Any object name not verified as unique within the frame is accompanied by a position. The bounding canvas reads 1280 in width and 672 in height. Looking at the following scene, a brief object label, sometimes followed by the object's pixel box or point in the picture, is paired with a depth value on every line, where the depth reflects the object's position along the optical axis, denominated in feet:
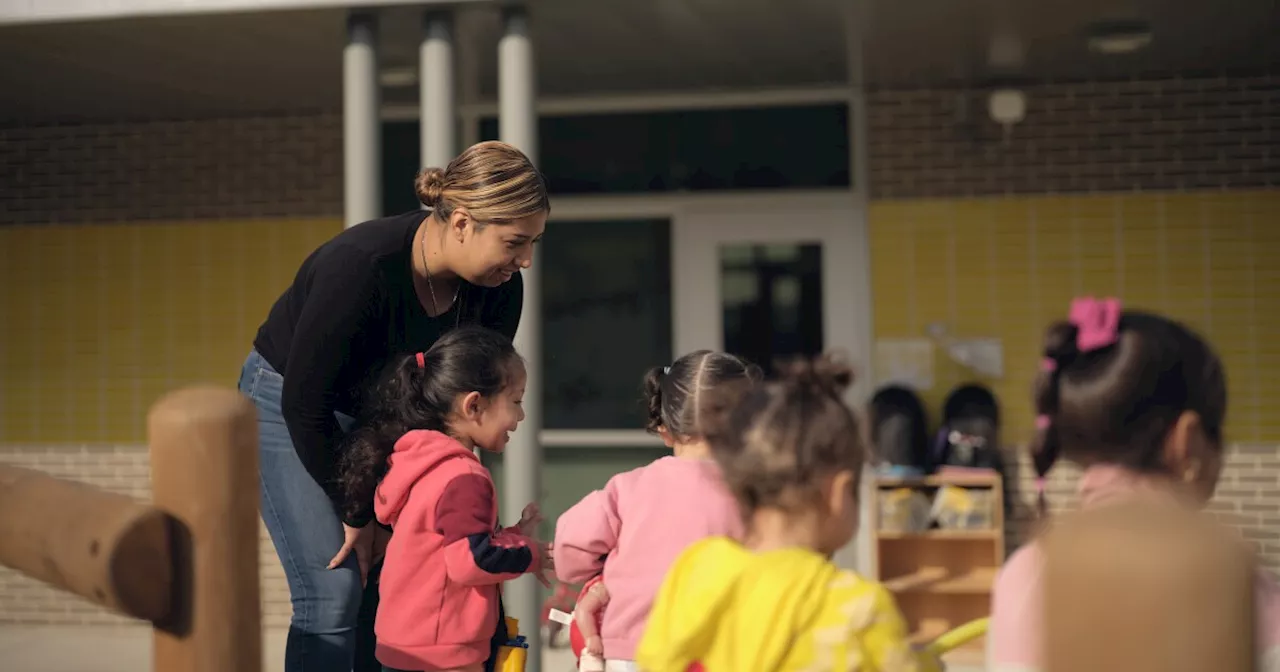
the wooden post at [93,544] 4.94
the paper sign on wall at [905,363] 23.57
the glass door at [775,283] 24.36
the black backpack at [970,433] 22.57
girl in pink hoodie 9.15
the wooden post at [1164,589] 2.74
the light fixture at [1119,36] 19.33
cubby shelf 22.36
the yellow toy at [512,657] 9.52
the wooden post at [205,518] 5.13
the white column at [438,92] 17.15
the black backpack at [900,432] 22.48
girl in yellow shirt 6.01
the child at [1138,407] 6.08
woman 8.78
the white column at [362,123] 17.26
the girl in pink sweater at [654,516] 8.85
